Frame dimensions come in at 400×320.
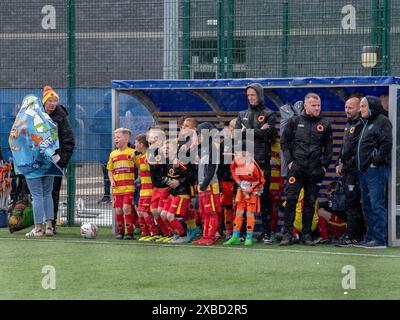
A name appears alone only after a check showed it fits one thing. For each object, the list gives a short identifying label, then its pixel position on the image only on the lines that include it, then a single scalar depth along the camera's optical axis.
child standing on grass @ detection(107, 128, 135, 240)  15.24
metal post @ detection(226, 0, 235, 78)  17.03
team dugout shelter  14.27
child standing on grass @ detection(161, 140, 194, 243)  14.67
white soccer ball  15.36
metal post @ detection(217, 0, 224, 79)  16.98
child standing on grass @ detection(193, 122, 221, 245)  14.50
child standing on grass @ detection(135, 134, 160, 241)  15.07
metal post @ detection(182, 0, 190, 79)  17.08
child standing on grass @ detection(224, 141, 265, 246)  14.44
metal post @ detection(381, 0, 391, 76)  16.00
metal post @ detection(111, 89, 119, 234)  16.03
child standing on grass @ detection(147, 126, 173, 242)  14.78
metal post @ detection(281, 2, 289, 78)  16.84
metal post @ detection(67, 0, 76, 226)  17.53
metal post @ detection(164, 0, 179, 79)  17.06
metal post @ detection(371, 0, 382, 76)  16.06
